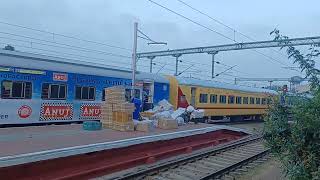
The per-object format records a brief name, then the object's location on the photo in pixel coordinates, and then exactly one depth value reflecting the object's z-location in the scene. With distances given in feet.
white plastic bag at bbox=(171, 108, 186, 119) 37.09
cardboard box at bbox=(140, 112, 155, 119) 37.71
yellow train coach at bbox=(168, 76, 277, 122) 53.44
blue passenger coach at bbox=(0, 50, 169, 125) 29.38
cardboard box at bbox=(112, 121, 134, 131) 28.67
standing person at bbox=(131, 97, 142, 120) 33.19
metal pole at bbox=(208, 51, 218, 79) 78.84
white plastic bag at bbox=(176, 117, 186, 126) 36.28
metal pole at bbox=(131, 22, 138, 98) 34.79
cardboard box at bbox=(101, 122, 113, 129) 30.14
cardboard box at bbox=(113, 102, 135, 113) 28.42
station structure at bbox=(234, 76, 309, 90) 164.43
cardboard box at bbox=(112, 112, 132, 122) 29.09
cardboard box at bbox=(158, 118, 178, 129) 32.19
